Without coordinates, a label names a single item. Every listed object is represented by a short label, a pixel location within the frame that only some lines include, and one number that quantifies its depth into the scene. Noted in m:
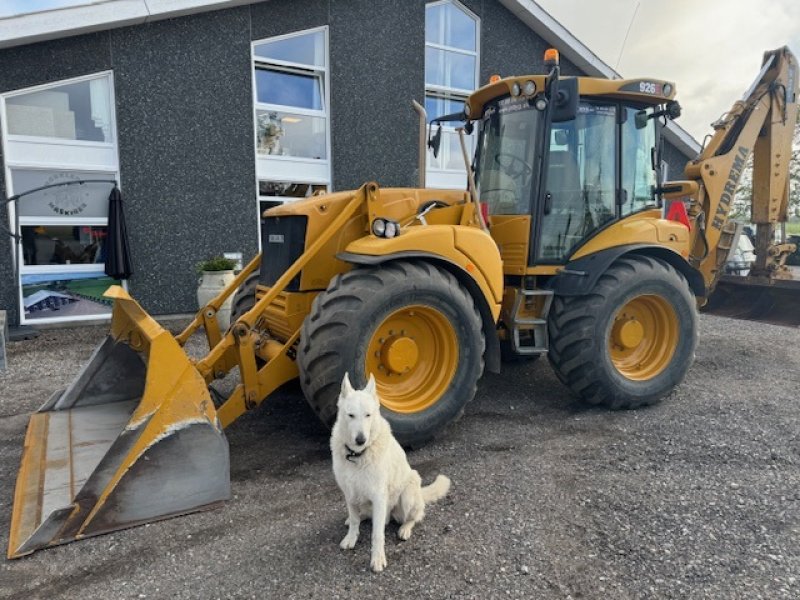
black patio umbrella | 8.51
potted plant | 8.29
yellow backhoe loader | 3.09
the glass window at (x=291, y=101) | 9.82
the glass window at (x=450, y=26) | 11.29
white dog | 2.72
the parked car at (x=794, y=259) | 21.98
